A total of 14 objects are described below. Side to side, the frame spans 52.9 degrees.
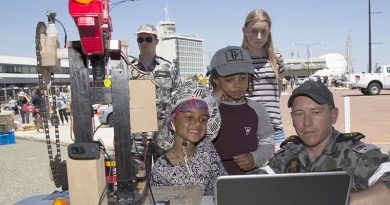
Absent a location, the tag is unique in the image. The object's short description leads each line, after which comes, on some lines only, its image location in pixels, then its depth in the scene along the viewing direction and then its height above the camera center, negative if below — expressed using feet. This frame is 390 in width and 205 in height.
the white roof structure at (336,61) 349.61 +13.79
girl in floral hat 7.04 -1.15
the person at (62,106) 47.14 -2.70
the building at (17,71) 182.19 +8.18
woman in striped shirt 10.05 +0.42
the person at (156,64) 9.79 +0.54
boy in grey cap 8.14 -0.83
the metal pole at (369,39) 98.50 +9.04
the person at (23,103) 58.83 -2.66
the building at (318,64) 337.93 +11.77
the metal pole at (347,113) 20.88 -2.03
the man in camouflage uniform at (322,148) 5.53 -1.10
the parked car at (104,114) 38.48 -3.00
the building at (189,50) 349.20 +28.66
